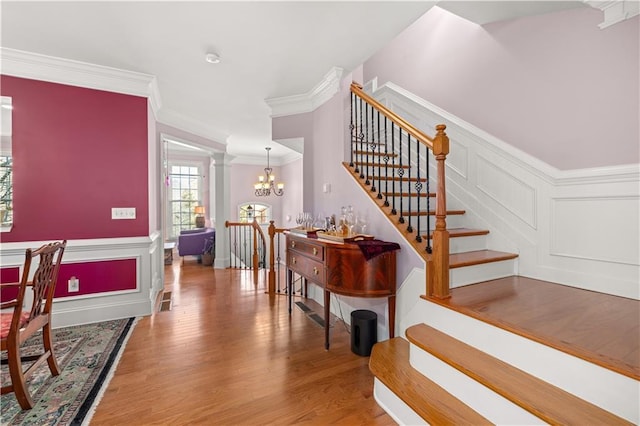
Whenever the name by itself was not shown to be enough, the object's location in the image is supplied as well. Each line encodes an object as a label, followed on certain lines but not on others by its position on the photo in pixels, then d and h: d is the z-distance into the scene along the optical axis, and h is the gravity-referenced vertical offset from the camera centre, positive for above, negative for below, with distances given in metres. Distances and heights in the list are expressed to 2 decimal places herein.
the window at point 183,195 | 8.66 +0.56
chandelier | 7.83 +0.76
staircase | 1.19 -0.81
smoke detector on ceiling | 2.78 +1.55
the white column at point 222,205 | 6.04 +0.17
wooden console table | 2.38 -0.53
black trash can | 2.46 -1.07
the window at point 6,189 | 2.88 +0.26
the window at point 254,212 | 9.14 +0.01
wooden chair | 1.68 -0.71
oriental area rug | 1.71 -1.20
